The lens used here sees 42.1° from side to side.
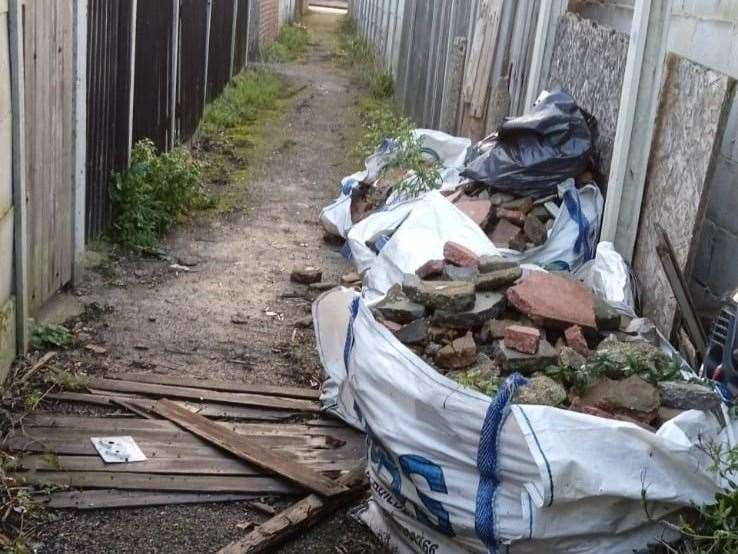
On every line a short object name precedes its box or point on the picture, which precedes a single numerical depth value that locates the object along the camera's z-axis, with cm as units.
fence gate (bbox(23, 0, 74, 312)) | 459
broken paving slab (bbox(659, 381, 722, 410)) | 309
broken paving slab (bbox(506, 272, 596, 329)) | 366
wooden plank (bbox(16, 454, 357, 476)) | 364
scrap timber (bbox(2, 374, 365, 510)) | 360
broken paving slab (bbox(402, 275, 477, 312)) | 370
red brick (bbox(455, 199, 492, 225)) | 549
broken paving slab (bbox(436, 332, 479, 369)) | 346
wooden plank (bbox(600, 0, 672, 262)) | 455
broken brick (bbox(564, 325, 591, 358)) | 354
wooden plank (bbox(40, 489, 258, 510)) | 344
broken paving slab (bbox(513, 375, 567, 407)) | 302
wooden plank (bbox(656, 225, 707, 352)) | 379
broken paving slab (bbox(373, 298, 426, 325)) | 375
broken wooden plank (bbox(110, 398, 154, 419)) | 413
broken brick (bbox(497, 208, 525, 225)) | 542
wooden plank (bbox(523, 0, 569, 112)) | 655
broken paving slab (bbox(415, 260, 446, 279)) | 426
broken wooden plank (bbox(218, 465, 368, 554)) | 327
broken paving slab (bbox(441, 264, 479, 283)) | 405
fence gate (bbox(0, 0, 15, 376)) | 398
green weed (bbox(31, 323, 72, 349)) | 468
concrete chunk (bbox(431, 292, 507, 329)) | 366
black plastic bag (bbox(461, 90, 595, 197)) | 540
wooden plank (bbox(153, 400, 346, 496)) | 368
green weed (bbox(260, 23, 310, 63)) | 1622
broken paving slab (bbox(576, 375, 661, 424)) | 310
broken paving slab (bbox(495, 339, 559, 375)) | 337
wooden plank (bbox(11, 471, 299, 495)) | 355
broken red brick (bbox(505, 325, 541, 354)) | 341
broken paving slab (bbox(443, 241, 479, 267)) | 434
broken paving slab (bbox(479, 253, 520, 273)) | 414
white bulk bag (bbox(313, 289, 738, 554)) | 276
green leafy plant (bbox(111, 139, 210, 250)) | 638
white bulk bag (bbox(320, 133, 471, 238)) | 689
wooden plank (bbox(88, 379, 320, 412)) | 436
